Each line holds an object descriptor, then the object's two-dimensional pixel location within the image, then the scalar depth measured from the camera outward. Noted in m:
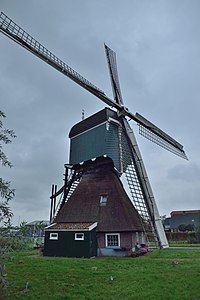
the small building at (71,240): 17.55
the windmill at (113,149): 18.98
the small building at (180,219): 58.72
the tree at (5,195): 6.46
